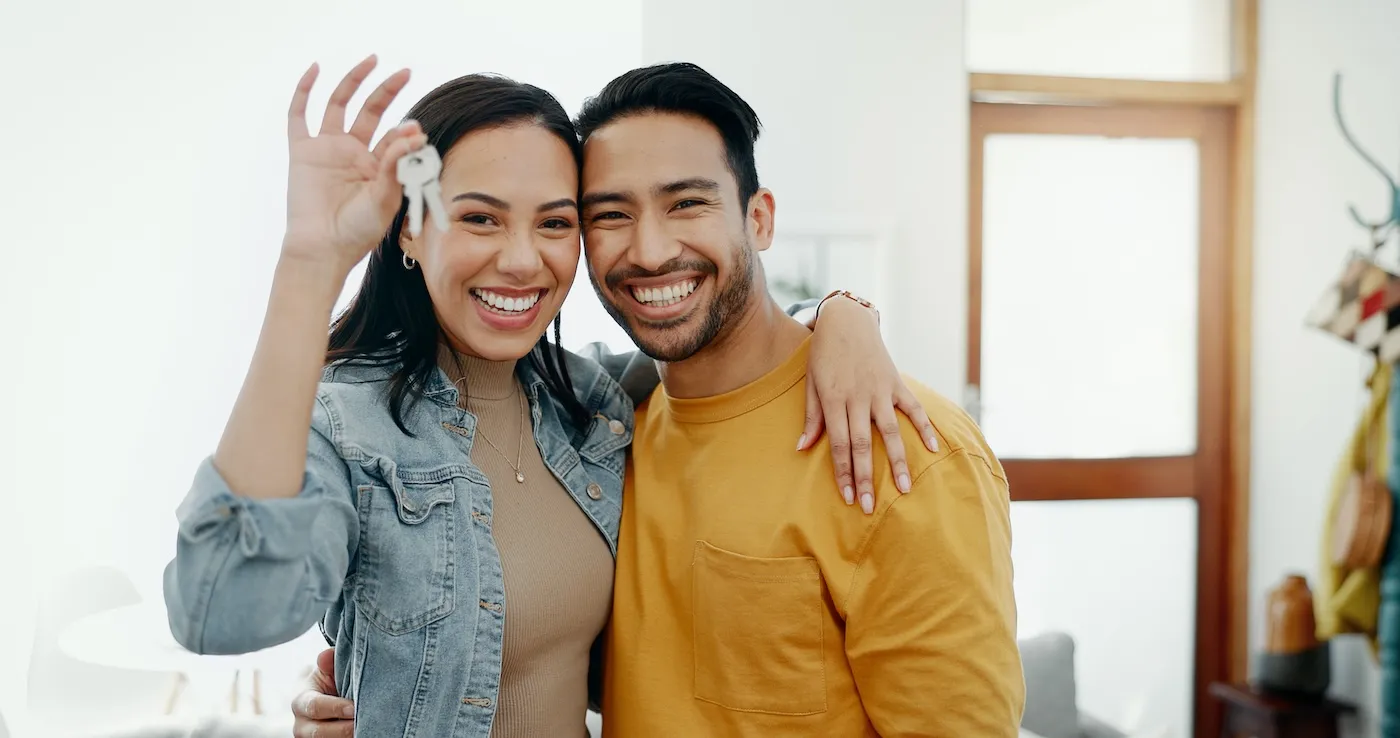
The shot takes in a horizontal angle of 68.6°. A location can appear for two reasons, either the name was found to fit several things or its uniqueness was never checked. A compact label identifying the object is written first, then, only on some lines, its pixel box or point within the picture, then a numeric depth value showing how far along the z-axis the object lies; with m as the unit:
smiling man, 1.18
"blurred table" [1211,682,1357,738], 2.82
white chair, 2.57
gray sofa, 2.69
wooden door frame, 3.42
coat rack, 2.57
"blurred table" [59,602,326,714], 2.37
